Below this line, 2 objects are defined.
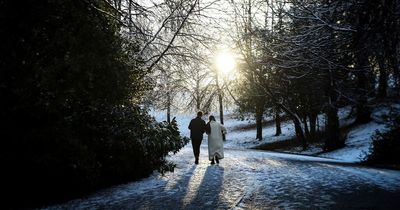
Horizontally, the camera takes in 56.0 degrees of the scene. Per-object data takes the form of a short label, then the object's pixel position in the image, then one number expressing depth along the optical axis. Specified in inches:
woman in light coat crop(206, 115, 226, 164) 543.2
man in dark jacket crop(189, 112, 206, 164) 540.1
